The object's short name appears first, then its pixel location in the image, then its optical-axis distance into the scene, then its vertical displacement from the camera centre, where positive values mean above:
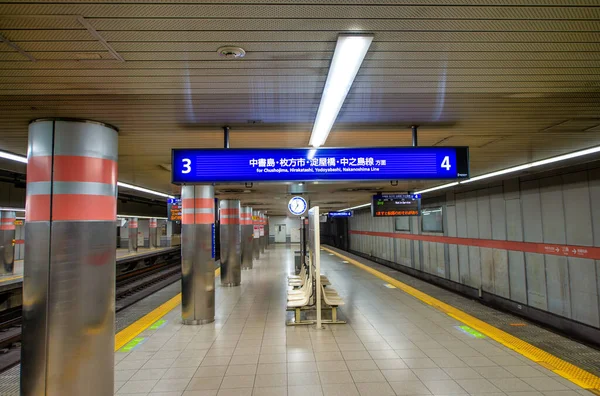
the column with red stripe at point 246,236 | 16.03 -0.54
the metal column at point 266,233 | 30.31 -0.83
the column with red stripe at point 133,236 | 26.94 -0.71
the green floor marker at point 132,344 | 5.49 -1.91
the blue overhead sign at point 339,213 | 20.16 +0.51
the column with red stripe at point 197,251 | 7.02 -0.53
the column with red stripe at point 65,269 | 3.32 -0.40
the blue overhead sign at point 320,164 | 3.68 +0.62
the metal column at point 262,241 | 25.34 -1.27
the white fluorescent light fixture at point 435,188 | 10.57 +1.07
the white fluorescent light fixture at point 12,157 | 5.26 +1.15
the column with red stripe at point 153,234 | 30.39 -0.69
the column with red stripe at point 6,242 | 14.65 -0.54
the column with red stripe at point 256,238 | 19.03 -0.80
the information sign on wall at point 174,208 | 11.24 +0.57
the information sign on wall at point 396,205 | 11.53 +0.54
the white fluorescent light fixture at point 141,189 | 9.40 +1.13
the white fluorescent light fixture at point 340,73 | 2.31 +1.17
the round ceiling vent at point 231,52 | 2.38 +1.19
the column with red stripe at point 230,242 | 11.55 -0.59
